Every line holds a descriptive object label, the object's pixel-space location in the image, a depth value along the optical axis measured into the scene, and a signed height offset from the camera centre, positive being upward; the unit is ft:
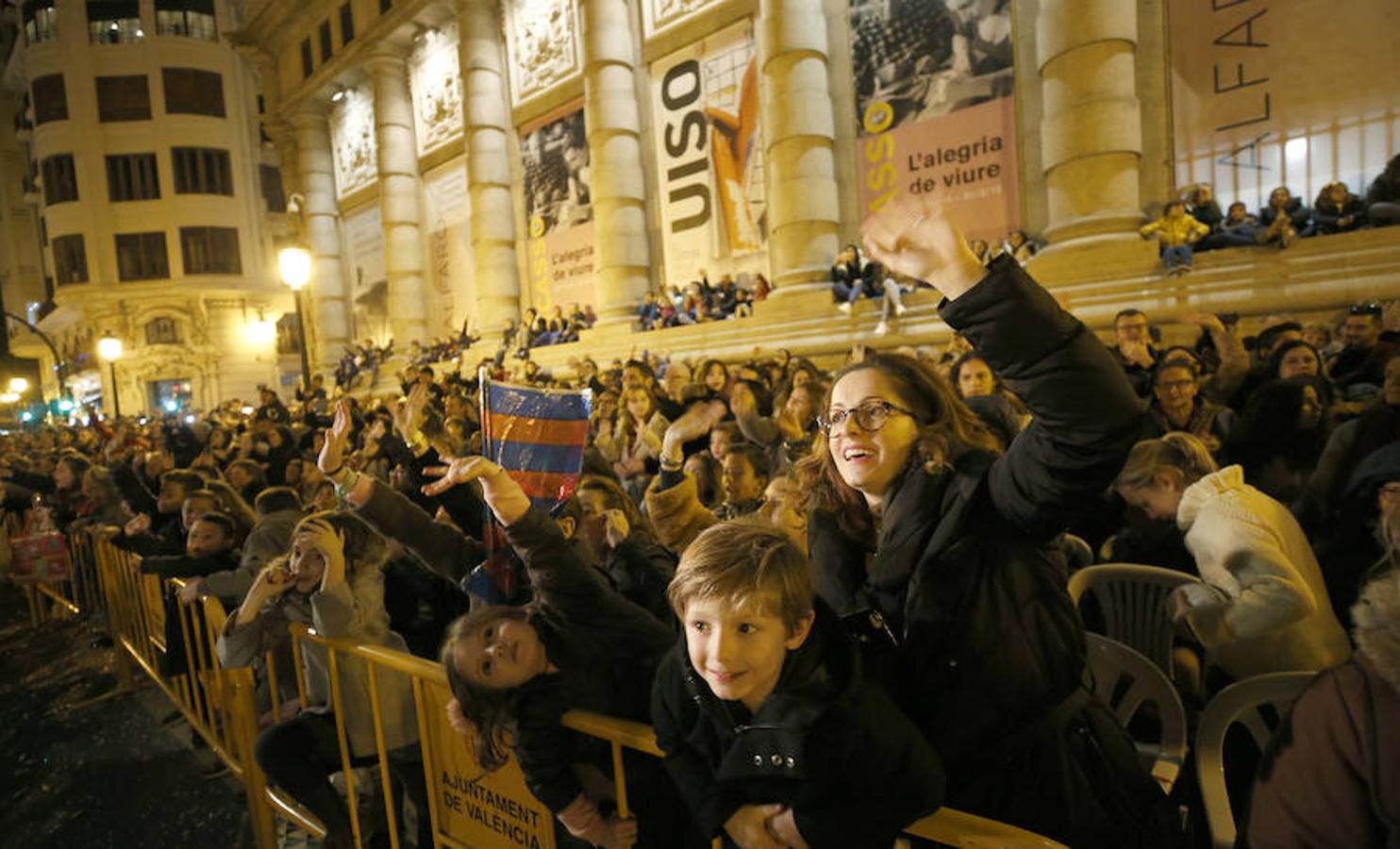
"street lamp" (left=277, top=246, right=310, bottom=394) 31.07 +6.49
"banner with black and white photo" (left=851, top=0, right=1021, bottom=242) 38.55 +14.78
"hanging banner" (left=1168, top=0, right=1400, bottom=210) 30.99 +11.11
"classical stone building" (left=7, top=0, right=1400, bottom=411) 32.71 +16.01
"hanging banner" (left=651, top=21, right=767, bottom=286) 49.01 +16.33
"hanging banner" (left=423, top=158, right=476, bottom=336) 74.54 +17.00
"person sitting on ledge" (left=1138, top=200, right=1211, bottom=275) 29.53 +4.53
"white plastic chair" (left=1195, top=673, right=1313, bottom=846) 6.08 -3.46
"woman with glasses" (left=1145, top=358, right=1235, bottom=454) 12.05 -1.09
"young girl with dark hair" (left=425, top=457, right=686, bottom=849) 6.48 -2.70
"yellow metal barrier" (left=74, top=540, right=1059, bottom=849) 6.07 -4.22
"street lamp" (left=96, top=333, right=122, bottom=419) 55.01 +6.41
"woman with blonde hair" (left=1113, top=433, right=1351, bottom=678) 6.76 -2.47
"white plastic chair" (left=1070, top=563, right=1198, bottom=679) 8.74 -3.23
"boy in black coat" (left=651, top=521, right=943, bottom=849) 4.33 -2.25
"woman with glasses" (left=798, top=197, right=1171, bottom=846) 4.03 -1.22
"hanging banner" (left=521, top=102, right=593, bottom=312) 61.31 +16.47
